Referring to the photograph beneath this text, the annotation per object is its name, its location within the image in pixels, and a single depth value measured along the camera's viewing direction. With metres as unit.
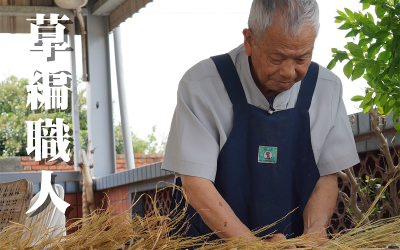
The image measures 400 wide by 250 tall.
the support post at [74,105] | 5.08
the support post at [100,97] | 4.97
